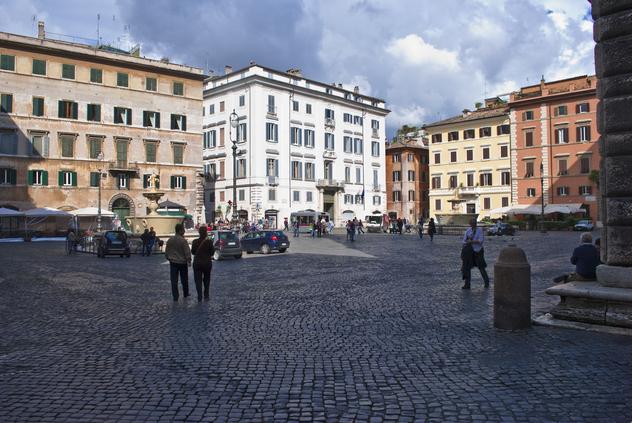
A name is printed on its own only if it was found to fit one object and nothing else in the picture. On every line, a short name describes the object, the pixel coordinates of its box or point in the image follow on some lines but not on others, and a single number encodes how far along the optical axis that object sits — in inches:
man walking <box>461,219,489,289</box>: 464.1
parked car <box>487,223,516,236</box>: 1654.3
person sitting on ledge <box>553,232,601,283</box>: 330.8
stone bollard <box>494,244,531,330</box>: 285.1
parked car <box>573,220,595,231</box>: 1892.1
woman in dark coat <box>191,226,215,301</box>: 420.5
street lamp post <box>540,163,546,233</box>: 2127.5
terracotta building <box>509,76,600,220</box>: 2193.7
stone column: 288.0
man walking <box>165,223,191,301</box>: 417.1
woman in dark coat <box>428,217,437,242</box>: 1347.8
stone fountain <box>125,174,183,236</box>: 1146.0
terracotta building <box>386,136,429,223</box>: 2947.8
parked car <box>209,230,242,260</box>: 869.8
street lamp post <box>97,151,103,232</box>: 1550.7
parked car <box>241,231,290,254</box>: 1012.5
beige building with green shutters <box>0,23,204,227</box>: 1678.2
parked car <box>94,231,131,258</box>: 945.5
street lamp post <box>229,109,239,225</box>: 977.7
